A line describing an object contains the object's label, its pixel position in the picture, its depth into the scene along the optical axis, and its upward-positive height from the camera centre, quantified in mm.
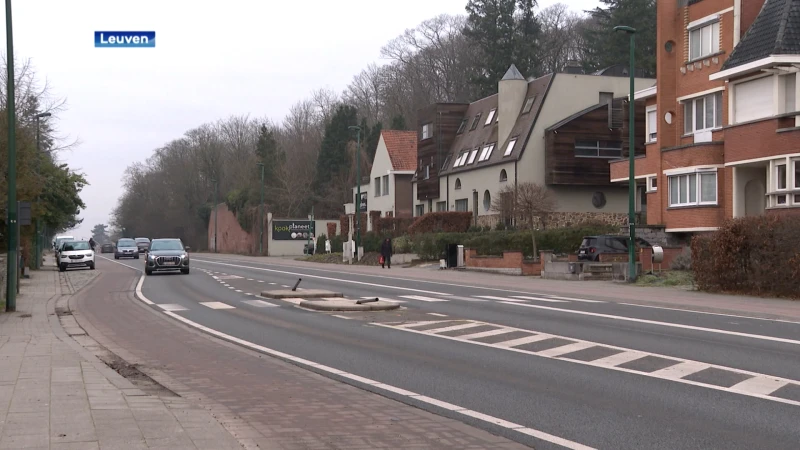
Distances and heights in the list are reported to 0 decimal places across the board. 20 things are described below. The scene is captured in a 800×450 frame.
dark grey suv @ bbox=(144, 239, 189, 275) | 39375 -793
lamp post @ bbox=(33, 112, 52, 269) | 38528 +26
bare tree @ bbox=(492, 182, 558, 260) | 43156 +1789
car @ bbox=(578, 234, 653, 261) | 34062 -247
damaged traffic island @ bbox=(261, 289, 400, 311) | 20344 -1485
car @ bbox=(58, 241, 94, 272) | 46156 -725
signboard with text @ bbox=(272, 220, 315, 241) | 79312 +947
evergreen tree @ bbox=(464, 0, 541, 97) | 70562 +15745
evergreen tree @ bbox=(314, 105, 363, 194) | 81312 +8796
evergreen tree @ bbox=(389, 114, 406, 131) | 80312 +10621
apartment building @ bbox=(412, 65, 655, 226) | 51281 +5684
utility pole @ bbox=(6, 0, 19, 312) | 19297 +1025
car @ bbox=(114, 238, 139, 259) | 72000 -709
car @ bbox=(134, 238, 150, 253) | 85788 -183
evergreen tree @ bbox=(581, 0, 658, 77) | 66750 +15809
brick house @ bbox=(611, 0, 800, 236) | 30484 +4761
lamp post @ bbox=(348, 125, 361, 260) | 53125 +1902
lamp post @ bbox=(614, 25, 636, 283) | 29375 +1606
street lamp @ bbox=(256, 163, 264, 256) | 79756 +1100
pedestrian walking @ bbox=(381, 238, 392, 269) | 46531 -508
